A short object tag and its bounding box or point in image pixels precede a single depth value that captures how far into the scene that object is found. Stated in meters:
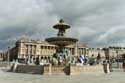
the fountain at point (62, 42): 13.05
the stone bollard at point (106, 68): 13.10
